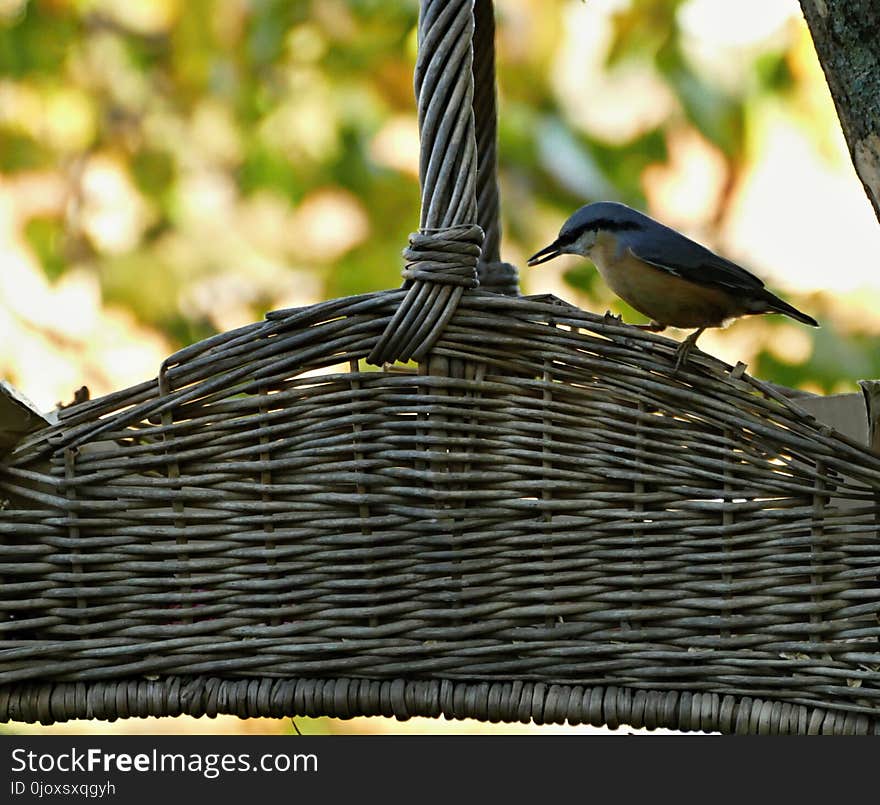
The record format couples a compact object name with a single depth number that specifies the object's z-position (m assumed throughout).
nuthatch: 8.66
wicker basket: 8.60
